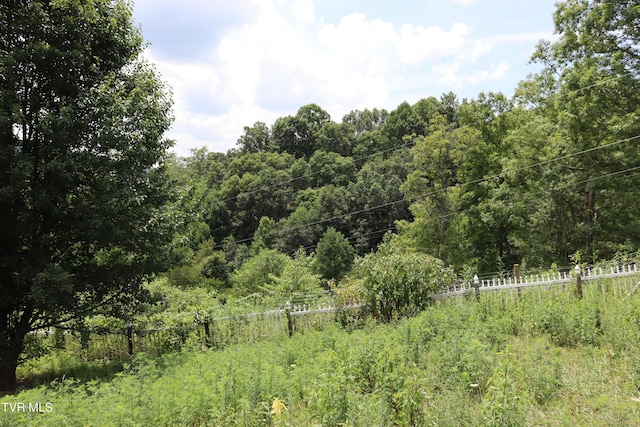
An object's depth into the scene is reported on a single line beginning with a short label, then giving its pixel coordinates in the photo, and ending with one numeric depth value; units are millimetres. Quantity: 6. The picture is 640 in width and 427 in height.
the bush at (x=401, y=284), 9766
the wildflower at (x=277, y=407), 4234
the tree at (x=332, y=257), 48719
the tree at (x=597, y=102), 15430
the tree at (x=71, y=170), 7492
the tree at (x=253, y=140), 82938
